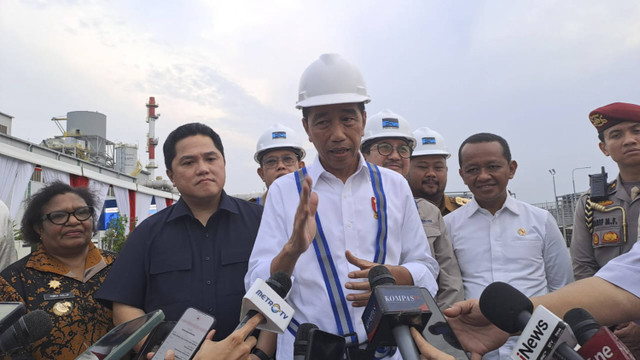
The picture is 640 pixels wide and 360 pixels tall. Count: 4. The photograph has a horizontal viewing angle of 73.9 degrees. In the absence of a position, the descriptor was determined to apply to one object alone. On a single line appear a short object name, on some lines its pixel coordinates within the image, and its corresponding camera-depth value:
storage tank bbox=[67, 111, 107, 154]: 42.78
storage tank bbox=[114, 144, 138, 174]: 53.72
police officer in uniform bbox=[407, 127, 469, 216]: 4.83
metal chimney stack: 62.47
